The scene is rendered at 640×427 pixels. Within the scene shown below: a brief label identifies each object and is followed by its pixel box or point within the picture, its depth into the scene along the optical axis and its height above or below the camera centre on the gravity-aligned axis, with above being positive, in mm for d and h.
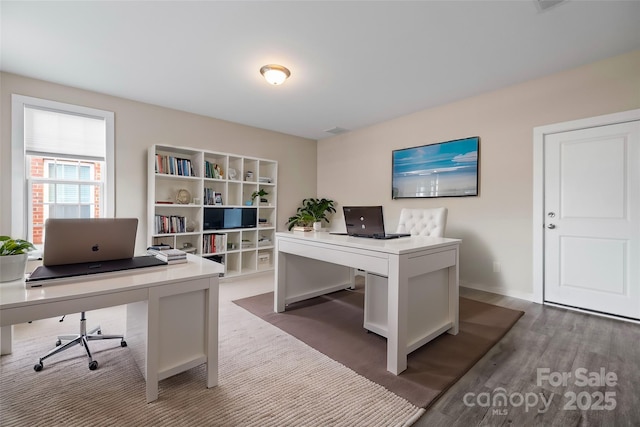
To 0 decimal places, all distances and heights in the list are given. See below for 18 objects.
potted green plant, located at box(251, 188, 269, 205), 4496 +317
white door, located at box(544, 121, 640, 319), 2512 -22
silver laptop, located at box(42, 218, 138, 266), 1396 -148
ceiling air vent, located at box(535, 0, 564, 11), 1873 +1466
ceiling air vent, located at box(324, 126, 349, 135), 4818 +1512
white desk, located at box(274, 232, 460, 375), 1735 -446
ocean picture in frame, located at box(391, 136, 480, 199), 3516 +635
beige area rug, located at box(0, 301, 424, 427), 1344 -1002
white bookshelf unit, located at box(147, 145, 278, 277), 3646 +120
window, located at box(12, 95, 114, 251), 2918 +565
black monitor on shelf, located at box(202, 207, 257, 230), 3994 -68
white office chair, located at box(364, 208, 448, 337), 2184 -734
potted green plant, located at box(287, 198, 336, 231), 5213 +65
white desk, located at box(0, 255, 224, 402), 1139 -426
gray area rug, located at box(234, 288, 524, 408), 1661 -987
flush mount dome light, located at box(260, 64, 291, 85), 2689 +1399
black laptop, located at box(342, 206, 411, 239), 2268 -69
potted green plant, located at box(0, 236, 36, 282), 1275 -219
